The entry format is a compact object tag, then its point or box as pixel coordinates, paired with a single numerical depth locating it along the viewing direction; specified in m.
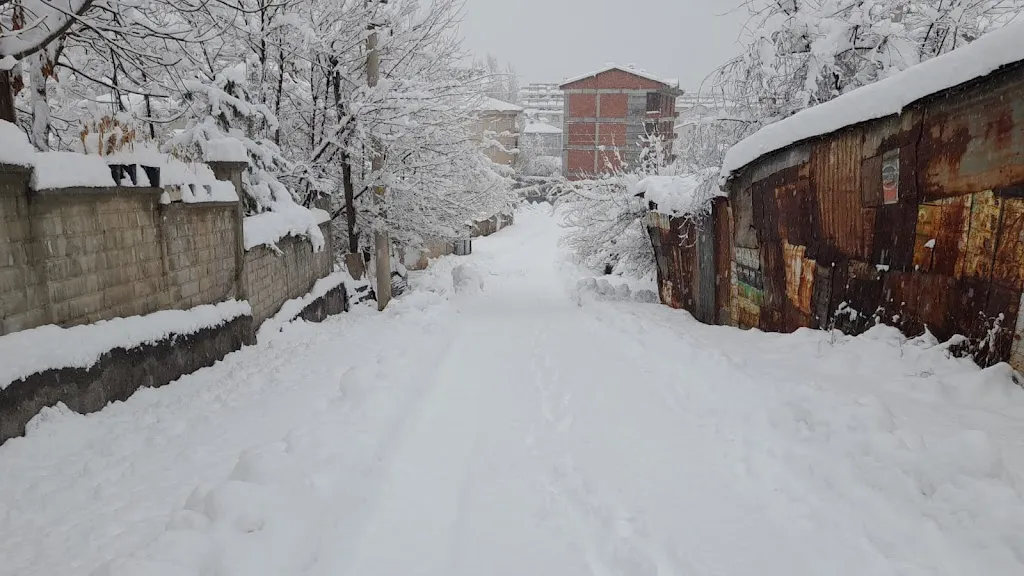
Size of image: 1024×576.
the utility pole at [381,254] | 14.35
